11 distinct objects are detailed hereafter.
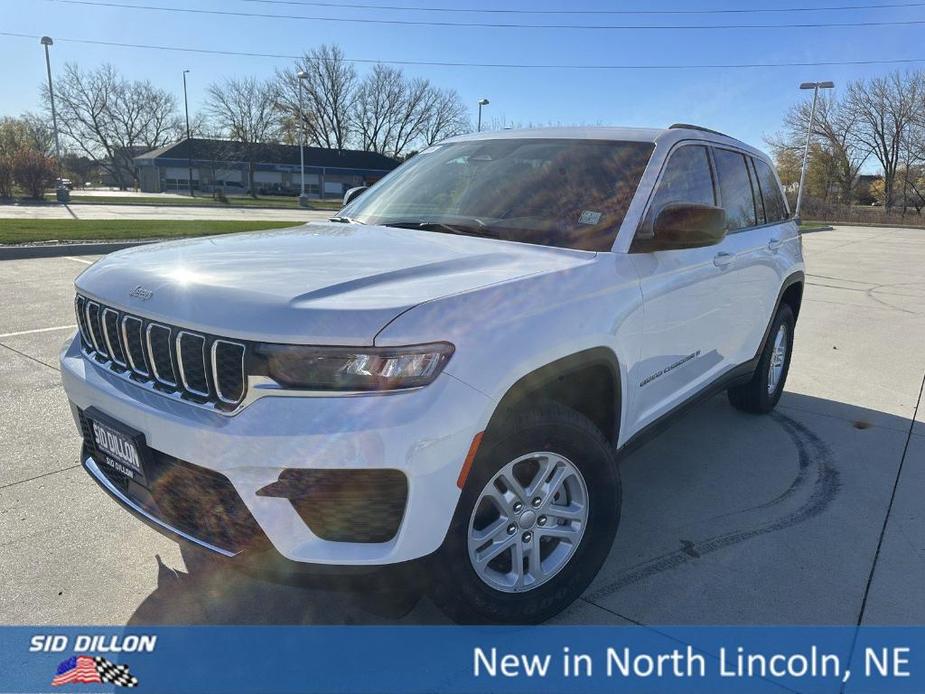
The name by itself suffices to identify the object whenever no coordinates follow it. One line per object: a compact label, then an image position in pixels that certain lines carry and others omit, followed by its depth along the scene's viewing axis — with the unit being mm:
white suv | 1916
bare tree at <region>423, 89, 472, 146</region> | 75812
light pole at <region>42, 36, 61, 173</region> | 47666
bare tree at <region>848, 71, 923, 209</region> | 53719
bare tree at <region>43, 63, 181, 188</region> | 73250
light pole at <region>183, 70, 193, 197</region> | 60750
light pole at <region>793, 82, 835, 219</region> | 32406
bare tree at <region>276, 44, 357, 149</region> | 68562
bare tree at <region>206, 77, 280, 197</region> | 62844
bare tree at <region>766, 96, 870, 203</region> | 55469
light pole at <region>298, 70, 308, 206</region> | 38094
